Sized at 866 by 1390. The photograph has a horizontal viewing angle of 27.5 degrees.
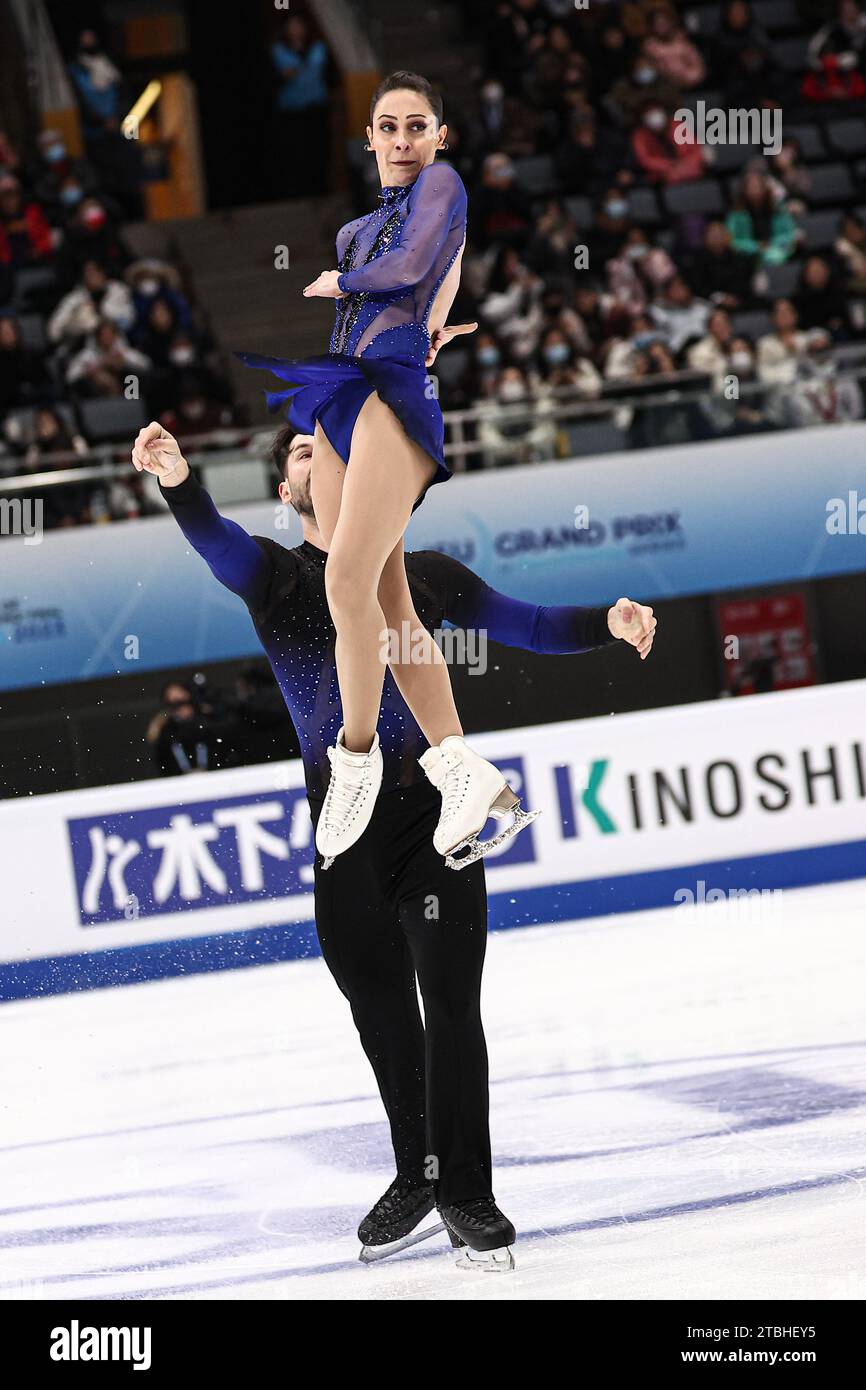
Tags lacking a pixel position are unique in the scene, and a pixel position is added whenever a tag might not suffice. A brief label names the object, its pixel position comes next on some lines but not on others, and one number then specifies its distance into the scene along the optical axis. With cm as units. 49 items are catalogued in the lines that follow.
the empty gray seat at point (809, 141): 1284
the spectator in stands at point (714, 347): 1073
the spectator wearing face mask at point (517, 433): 899
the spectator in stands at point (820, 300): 1145
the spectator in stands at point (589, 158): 1244
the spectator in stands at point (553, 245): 1155
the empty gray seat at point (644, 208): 1226
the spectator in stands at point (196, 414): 1023
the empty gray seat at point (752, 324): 1120
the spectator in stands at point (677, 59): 1317
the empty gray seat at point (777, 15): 1391
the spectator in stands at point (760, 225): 1191
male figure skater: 342
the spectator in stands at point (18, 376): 1050
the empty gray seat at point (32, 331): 1111
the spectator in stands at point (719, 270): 1163
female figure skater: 323
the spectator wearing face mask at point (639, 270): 1144
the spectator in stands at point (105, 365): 1055
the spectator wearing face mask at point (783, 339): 1080
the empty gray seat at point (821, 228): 1214
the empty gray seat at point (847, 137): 1296
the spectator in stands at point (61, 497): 859
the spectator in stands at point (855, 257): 1148
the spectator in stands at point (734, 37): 1334
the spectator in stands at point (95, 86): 1331
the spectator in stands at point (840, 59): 1334
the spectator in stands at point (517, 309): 1115
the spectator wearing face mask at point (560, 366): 1056
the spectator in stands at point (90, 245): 1134
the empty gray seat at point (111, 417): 1016
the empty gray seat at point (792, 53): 1362
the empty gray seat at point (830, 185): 1260
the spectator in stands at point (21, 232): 1147
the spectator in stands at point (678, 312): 1112
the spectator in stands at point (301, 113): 1383
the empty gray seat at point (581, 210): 1222
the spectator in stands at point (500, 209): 1197
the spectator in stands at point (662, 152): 1254
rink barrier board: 762
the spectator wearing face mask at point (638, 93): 1288
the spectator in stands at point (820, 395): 932
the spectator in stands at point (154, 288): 1119
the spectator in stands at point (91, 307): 1089
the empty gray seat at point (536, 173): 1252
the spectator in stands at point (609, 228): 1188
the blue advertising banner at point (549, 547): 845
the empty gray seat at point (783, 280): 1167
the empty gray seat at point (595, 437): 913
